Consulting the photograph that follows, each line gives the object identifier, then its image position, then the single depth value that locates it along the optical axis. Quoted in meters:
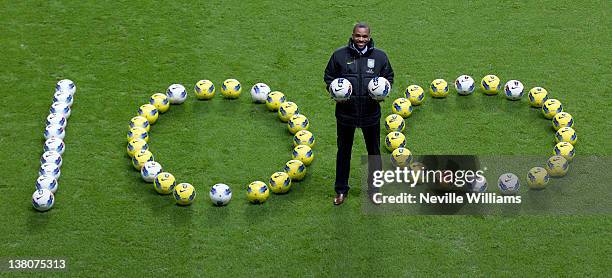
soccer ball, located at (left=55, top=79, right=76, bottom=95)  20.34
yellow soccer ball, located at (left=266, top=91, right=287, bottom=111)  19.72
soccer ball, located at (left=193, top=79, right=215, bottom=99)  20.17
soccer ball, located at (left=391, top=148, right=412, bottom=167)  18.05
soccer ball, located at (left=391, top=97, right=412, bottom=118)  19.42
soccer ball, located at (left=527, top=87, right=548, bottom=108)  19.81
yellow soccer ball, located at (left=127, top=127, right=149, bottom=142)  18.69
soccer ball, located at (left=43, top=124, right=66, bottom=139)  18.81
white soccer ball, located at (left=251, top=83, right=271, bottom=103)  20.00
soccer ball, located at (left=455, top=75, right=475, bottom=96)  20.12
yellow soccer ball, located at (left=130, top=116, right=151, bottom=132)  18.98
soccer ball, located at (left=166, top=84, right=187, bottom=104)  19.97
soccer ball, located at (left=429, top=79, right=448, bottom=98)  20.12
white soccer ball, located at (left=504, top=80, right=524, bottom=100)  20.02
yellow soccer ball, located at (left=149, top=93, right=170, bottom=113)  19.69
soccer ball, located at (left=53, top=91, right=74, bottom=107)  19.81
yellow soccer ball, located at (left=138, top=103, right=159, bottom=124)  19.30
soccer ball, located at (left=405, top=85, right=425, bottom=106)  19.83
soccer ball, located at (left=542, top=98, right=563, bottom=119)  19.41
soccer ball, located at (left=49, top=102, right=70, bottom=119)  19.50
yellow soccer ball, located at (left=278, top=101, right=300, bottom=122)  19.33
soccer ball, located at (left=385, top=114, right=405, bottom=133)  18.98
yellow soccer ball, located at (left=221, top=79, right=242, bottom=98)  20.17
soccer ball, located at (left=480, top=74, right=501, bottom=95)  20.16
